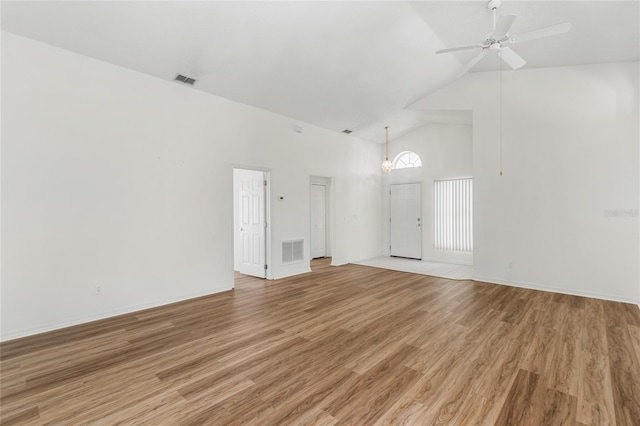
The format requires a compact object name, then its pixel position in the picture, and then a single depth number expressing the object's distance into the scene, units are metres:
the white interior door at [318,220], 8.02
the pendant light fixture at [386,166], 7.13
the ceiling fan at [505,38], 2.82
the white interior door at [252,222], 5.74
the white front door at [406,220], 7.87
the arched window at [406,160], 7.95
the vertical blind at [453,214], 7.08
